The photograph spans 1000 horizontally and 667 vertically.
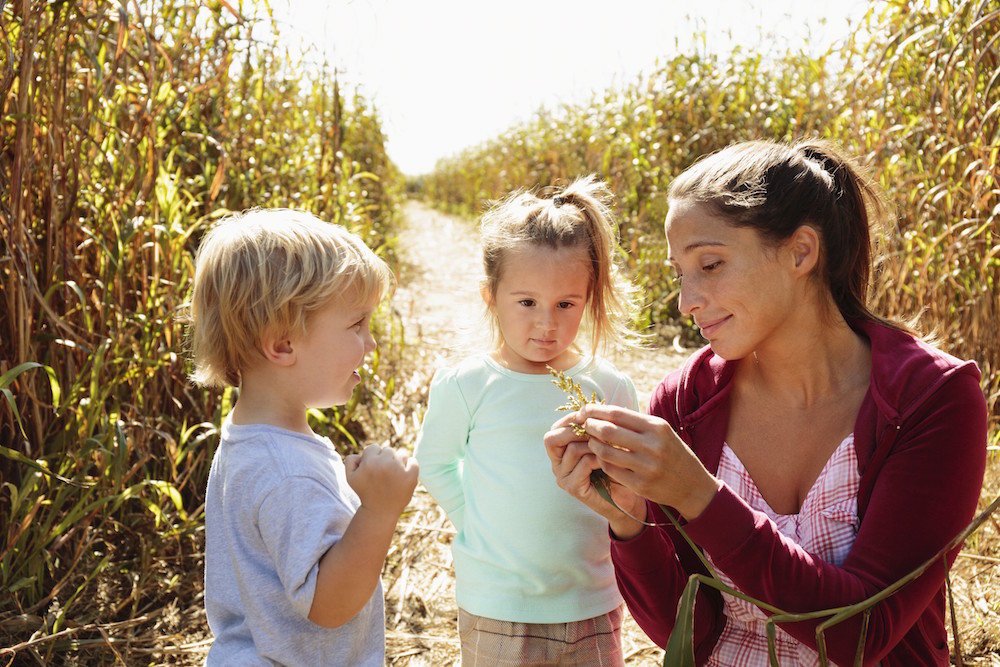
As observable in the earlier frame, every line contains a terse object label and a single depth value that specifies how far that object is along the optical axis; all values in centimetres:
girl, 178
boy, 128
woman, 134
